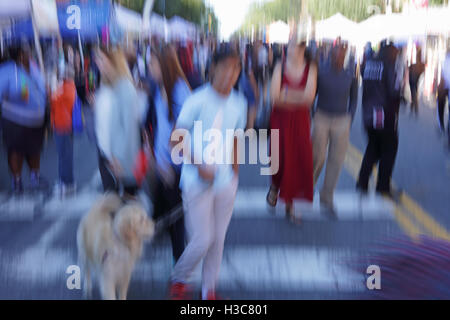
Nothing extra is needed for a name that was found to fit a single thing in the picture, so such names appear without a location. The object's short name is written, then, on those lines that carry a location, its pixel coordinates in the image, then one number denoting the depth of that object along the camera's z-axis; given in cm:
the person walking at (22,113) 467
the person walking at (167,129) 348
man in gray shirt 460
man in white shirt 298
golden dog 296
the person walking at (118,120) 322
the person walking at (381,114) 518
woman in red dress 428
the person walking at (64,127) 522
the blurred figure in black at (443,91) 606
